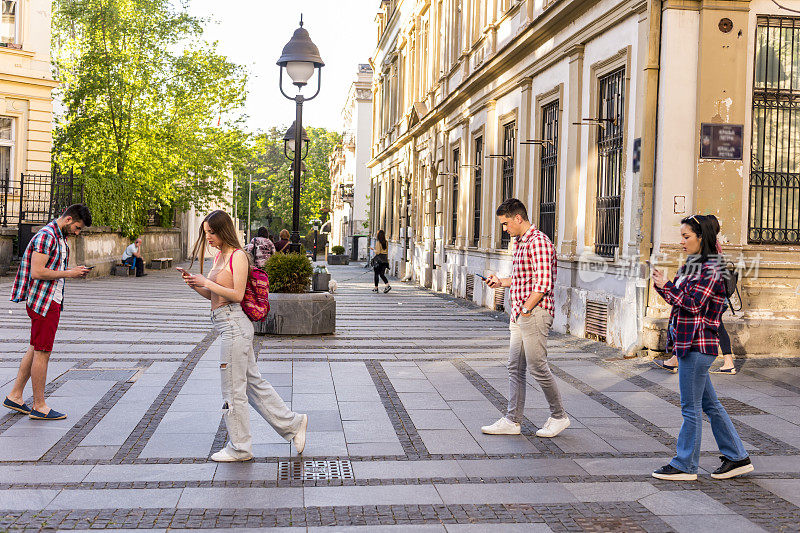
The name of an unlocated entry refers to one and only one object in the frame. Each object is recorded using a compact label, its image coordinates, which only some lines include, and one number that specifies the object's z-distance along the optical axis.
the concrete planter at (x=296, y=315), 12.88
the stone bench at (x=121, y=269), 29.22
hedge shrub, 12.92
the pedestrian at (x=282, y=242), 17.50
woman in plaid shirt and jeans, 5.64
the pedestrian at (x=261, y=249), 15.28
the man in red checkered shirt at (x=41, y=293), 7.07
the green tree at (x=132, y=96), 31.41
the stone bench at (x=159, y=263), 35.53
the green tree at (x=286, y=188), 82.50
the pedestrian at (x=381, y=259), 24.80
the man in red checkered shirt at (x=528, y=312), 6.83
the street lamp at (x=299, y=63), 13.21
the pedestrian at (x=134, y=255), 29.17
